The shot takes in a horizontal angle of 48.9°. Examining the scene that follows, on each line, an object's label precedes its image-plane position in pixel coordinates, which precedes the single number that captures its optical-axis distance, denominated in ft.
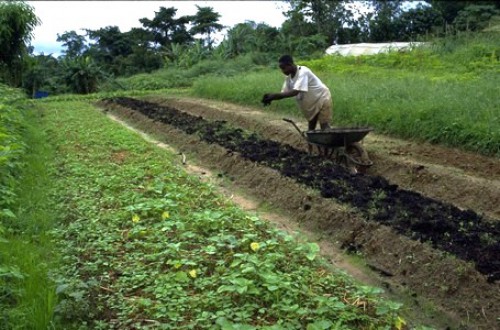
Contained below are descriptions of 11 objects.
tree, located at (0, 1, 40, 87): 66.44
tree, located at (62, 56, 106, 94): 100.48
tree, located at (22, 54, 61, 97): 103.30
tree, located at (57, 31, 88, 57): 144.25
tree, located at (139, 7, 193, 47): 138.62
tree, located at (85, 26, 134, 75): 137.59
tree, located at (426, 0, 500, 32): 104.82
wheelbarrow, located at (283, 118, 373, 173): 26.45
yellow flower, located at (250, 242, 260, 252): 15.97
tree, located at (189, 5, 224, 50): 136.26
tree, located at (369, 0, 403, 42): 122.72
